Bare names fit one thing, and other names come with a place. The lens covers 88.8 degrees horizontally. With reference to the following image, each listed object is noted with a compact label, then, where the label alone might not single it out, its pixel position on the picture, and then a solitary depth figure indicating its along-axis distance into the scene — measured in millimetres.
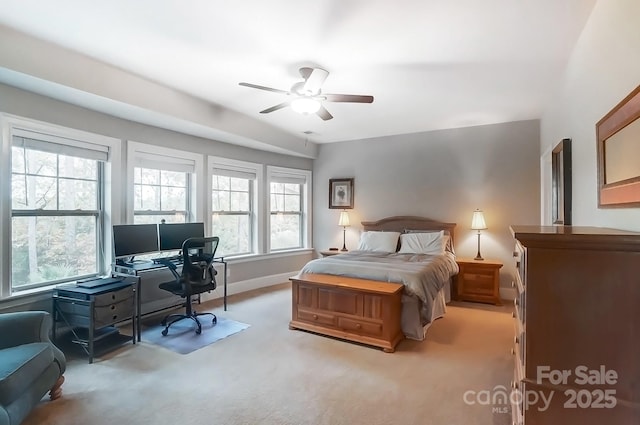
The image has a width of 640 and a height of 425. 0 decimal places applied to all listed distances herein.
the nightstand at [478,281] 4535
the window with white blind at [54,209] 3010
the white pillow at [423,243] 4688
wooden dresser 1182
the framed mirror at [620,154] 1407
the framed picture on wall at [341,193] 6109
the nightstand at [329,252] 5666
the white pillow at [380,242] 5020
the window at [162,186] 4027
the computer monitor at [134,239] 3457
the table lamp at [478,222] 4734
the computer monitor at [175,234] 3916
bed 3193
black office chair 3486
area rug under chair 3184
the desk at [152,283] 3463
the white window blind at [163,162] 3990
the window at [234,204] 4988
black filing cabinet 2814
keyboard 2998
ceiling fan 2838
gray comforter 3324
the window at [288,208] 5949
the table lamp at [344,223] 5992
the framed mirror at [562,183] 2623
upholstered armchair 1778
